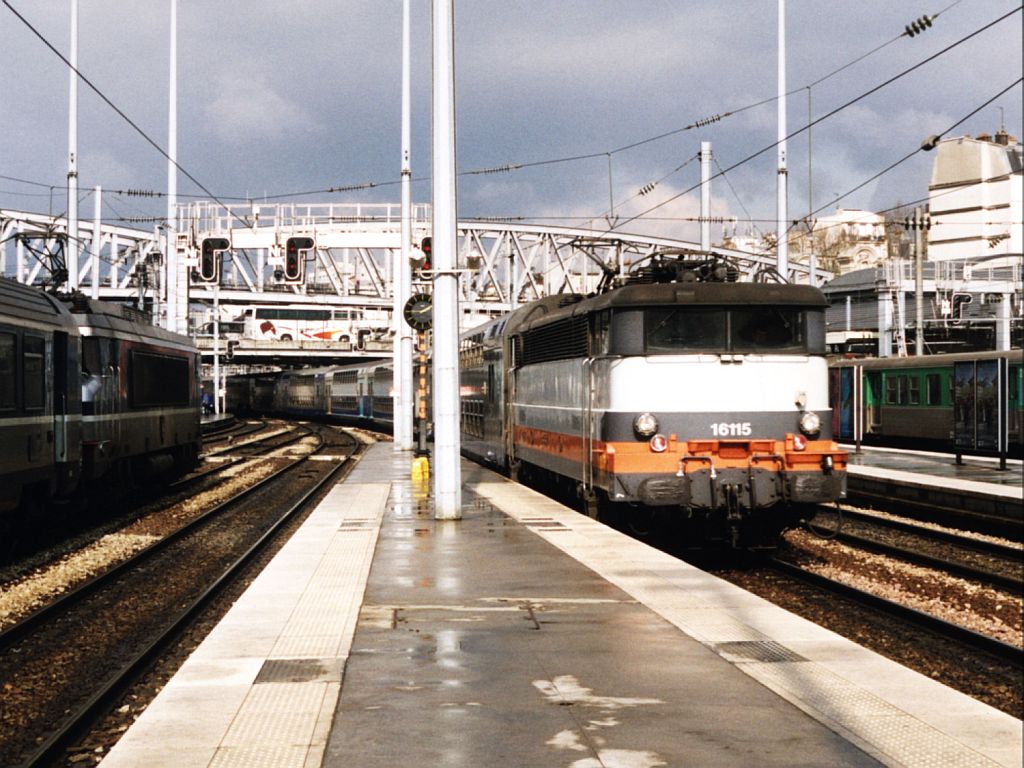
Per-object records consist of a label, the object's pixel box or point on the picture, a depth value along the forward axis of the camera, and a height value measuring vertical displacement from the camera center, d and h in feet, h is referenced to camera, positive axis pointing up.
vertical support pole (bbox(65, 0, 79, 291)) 141.59 +32.33
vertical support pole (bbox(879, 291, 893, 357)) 187.62 +13.78
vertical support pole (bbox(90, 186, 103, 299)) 177.25 +29.01
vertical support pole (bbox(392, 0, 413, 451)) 122.21 +8.32
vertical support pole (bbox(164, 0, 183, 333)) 155.74 +26.49
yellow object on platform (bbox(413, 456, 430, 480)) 83.71 -4.35
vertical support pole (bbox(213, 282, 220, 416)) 233.70 +10.56
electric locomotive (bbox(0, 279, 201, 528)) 51.75 +0.47
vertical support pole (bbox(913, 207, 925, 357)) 142.20 +13.82
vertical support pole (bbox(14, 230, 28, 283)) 341.62 +41.82
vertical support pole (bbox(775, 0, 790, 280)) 111.04 +20.86
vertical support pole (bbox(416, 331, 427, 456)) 95.09 +1.08
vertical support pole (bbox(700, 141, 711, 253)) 117.29 +20.30
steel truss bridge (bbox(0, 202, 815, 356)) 147.02 +36.13
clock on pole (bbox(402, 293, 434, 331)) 92.63 +7.17
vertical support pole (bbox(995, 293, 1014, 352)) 182.10 +11.00
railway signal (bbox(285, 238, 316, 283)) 117.80 +14.54
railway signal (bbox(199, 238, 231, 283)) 117.70 +14.49
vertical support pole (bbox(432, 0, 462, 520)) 54.95 +5.61
